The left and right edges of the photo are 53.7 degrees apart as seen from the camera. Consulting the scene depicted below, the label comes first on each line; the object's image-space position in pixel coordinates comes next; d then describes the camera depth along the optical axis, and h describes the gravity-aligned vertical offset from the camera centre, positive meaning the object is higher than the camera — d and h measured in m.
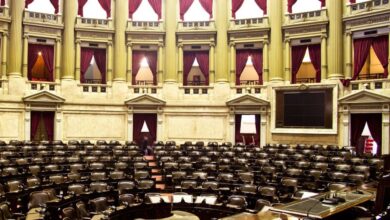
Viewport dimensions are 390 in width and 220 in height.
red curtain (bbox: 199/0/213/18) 21.23 +6.43
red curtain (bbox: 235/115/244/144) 20.31 -0.19
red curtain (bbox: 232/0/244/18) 20.94 +6.38
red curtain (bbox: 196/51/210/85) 21.42 +3.45
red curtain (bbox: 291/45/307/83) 19.97 +3.40
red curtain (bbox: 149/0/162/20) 21.45 +6.45
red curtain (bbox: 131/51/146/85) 21.52 +3.42
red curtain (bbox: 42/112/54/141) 19.75 -0.19
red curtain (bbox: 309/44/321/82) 19.62 +3.40
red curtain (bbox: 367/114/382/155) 17.33 -0.10
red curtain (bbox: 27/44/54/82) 20.14 +3.40
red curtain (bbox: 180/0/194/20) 21.34 +6.42
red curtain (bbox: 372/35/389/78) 17.69 +3.50
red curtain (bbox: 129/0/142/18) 21.41 +6.41
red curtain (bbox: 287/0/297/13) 20.16 +6.23
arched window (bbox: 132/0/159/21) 21.52 +6.06
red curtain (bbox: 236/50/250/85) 20.97 +3.39
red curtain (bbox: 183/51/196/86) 21.47 +3.50
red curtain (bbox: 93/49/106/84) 21.27 +3.37
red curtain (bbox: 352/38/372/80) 18.39 +3.42
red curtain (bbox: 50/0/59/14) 20.50 +6.15
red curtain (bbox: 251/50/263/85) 20.78 +3.34
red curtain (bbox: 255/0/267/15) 20.58 +6.32
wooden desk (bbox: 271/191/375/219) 5.80 -1.35
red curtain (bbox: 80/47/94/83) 20.88 +3.35
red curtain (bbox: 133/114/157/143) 20.72 -0.09
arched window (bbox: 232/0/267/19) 20.78 +6.09
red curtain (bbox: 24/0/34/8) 19.97 +6.13
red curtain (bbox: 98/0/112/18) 21.19 +6.39
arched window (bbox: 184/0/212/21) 21.38 +6.06
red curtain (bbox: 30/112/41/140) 19.42 -0.15
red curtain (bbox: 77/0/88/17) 20.84 +6.13
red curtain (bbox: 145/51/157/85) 21.62 +3.45
